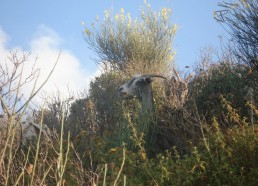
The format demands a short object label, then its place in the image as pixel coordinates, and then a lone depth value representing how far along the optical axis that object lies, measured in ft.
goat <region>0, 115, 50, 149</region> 30.71
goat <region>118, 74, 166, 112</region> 29.19
